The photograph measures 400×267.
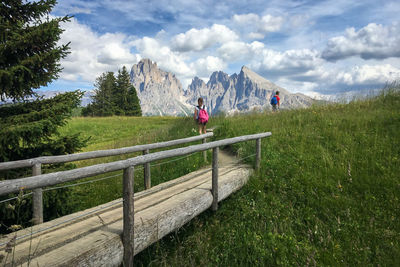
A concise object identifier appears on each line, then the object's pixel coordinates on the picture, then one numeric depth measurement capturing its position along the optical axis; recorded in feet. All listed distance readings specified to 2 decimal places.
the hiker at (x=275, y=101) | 53.41
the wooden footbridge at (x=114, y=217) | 8.41
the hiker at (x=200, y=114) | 34.53
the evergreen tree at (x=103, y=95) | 169.89
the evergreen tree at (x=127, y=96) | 166.30
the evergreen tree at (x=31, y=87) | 15.69
